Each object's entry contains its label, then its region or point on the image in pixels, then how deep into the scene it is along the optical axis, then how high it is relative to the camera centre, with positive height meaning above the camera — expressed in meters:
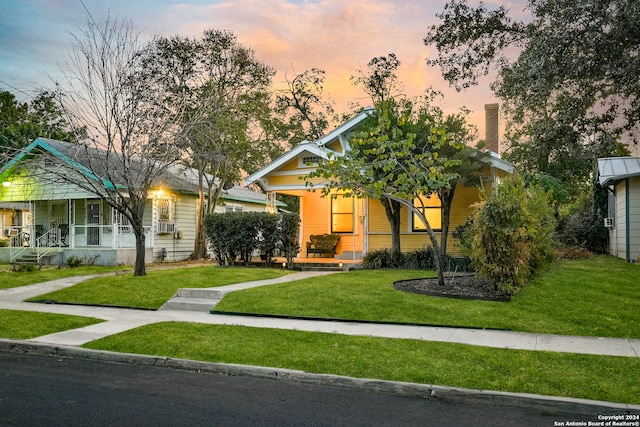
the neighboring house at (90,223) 22.33 +0.01
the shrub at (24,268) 18.78 -1.71
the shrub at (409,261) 16.22 -1.19
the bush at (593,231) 22.55 -0.26
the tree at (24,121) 31.21 +6.73
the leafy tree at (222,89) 23.16 +6.37
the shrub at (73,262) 20.64 -1.59
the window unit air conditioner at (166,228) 24.31 -0.23
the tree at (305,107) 33.38 +7.90
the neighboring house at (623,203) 17.47 +0.81
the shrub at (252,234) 17.94 -0.37
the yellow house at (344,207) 18.92 +0.68
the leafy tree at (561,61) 11.77 +4.15
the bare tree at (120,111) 15.28 +3.45
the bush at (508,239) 10.88 -0.30
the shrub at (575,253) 19.58 -1.09
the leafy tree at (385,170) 11.59 +1.24
